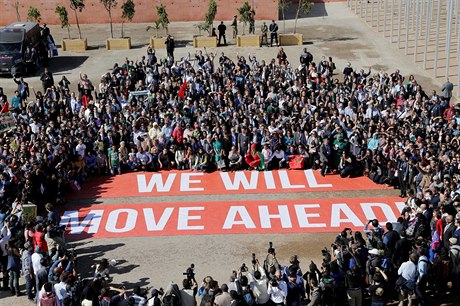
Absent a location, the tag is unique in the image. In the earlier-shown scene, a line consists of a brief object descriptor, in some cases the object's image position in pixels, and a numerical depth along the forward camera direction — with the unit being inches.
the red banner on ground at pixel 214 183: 942.4
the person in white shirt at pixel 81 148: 971.9
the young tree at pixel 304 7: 1656.0
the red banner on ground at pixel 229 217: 841.5
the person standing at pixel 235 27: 1643.0
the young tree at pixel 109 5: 1669.5
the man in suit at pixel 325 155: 961.5
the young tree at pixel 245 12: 1607.2
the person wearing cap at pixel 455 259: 674.8
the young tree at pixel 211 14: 1605.6
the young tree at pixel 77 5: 1637.6
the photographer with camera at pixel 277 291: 619.4
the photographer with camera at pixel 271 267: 627.2
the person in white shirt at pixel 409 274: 642.2
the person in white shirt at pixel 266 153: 981.2
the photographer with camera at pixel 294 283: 625.9
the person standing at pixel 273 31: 1588.7
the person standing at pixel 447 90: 1154.2
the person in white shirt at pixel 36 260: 666.2
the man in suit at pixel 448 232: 686.5
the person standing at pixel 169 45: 1478.8
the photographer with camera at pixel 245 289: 611.2
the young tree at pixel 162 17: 1612.9
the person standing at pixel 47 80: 1273.4
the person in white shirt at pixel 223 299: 593.0
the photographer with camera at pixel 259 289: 619.2
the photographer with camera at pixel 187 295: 616.4
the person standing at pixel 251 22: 1612.9
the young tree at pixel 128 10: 1628.9
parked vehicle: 1418.6
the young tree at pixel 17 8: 1798.7
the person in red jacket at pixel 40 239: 698.4
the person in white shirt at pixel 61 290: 615.2
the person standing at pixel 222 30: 1592.0
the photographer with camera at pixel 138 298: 597.3
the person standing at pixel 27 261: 676.1
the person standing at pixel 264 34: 1605.6
